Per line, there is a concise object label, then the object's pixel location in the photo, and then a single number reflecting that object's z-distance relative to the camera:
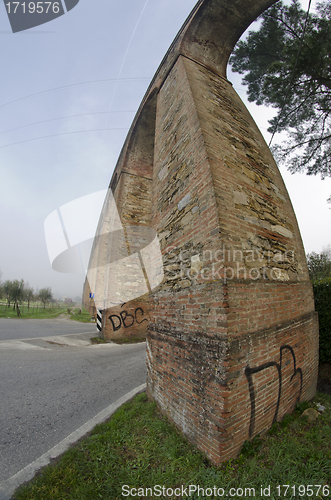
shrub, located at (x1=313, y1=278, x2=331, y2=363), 4.41
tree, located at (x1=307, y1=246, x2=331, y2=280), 11.48
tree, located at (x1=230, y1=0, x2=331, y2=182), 5.73
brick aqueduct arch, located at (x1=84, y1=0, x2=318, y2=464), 2.20
